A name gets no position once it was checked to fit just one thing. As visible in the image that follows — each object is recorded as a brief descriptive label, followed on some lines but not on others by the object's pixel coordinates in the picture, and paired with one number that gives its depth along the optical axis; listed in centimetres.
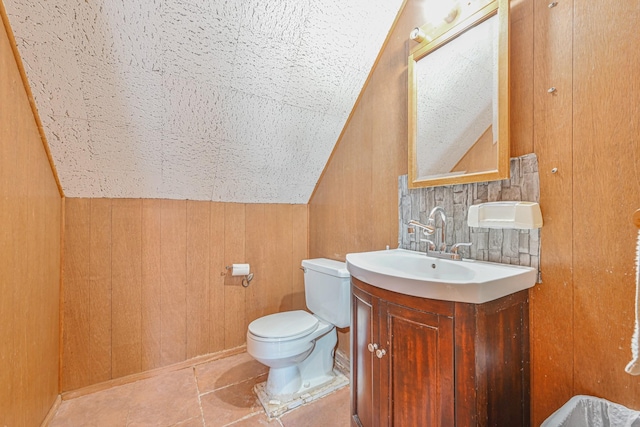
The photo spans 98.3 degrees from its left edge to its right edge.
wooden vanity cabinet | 77
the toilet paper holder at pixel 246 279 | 215
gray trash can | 77
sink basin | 77
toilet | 153
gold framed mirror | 105
